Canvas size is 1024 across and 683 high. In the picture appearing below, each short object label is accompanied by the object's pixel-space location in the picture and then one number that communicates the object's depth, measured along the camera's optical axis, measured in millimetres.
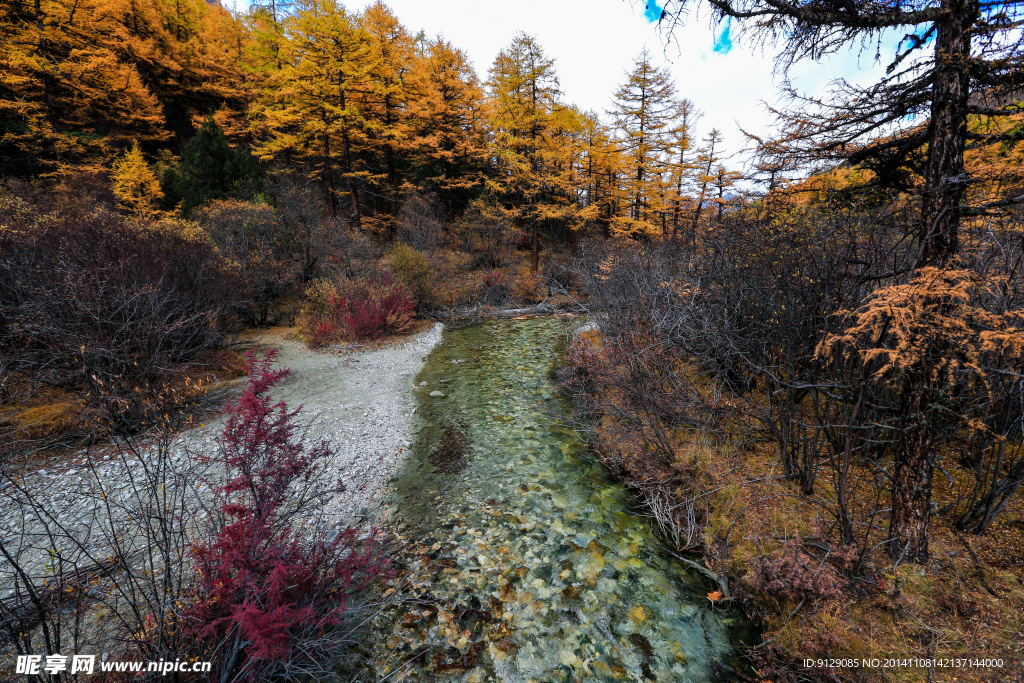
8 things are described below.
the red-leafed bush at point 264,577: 2365
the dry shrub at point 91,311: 5812
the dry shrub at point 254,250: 11758
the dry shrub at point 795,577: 3152
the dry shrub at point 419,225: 17297
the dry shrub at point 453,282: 16312
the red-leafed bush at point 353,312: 11789
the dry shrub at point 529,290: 18750
